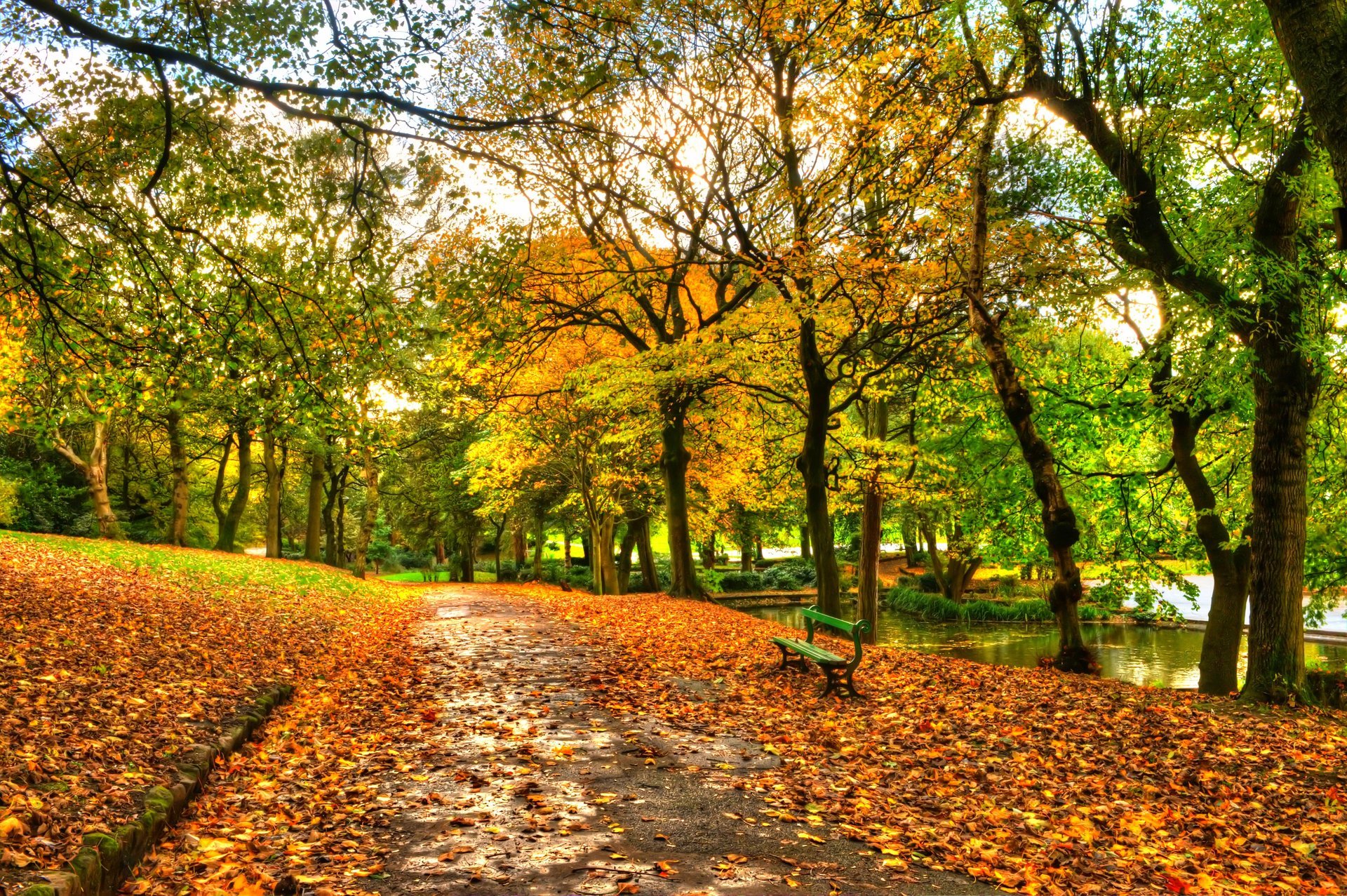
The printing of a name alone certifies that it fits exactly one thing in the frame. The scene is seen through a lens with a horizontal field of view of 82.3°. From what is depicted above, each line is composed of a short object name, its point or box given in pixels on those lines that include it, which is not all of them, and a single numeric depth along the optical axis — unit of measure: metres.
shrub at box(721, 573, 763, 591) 37.58
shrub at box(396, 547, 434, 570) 48.88
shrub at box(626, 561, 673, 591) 34.88
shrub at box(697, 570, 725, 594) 36.42
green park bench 8.25
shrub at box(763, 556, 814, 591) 38.19
